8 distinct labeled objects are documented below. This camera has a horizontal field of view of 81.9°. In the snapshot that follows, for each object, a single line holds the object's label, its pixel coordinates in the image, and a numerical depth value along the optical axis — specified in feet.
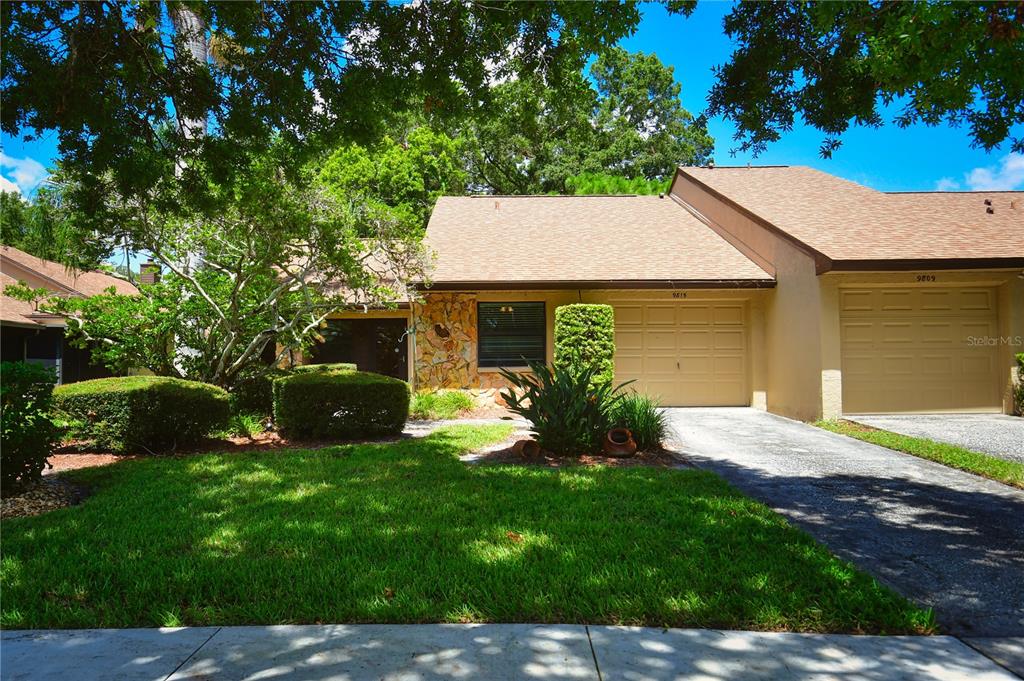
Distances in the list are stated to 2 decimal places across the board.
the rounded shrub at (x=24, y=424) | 17.31
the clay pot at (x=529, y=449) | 23.26
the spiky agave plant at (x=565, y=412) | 23.57
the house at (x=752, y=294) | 37.45
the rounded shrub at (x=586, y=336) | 38.60
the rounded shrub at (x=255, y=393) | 32.86
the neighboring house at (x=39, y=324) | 49.49
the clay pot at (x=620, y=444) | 23.84
